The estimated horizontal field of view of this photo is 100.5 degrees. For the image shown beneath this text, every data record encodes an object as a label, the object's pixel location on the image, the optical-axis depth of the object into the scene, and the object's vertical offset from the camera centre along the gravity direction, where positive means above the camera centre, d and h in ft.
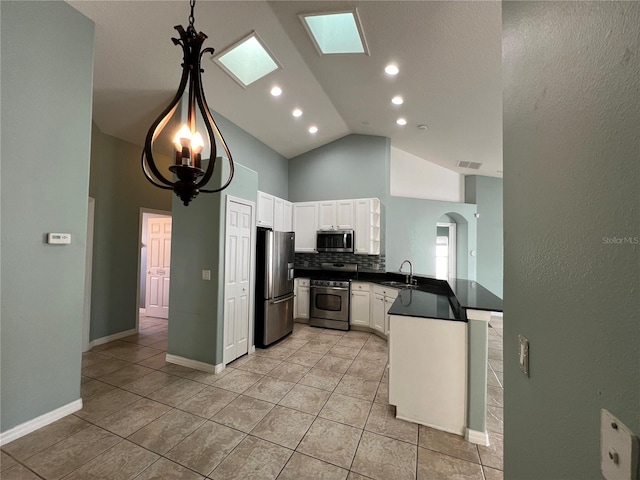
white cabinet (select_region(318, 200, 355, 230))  16.43 +2.15
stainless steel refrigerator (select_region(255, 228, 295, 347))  12.53 -1.91
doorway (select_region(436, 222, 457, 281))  19.43 +0.03
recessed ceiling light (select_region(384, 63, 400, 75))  9.82 +6.77
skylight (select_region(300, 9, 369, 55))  8.38 +7.30
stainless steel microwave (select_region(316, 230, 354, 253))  16.07 +0.48
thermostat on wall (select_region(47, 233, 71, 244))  6.91 +0.19
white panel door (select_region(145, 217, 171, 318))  17.69 -1.30
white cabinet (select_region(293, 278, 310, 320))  16.65 -3.01
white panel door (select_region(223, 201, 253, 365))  10.50 -1.38
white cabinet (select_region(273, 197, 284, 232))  15.74 +2.06
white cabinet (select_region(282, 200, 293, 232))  16.85 +2.05
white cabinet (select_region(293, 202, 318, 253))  17.40 +1.56
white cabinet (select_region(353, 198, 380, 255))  15.90 +1.40
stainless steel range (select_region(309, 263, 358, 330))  15.64 -3.18
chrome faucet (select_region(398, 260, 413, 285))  13.25 -1.51
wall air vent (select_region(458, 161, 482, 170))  17.26 +5.67
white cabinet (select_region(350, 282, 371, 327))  15.34 -3.22
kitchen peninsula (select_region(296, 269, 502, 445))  6.63 -3.04
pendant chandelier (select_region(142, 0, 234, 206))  4.70 +1.98
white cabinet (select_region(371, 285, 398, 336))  13.76 -3.03
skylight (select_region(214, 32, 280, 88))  9.51 +7.21
